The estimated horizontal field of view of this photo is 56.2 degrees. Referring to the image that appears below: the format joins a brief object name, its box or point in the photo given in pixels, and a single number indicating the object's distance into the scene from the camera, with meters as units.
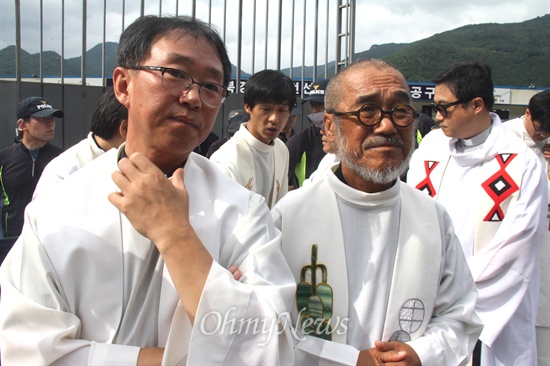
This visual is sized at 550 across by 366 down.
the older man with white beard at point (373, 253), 1.78
